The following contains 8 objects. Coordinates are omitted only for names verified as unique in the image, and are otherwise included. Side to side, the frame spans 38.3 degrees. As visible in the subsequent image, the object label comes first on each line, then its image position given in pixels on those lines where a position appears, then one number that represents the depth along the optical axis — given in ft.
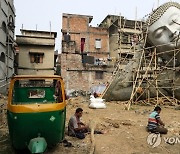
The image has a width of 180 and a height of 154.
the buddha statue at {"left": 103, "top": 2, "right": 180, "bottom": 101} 43.42
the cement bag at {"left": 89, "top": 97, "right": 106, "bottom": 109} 39.99
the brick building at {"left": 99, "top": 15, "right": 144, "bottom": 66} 105.19
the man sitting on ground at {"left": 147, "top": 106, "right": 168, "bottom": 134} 23.15
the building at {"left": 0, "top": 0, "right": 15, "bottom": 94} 60.18
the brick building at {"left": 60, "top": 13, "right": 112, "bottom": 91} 90.48
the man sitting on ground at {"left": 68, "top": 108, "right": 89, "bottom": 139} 21.81
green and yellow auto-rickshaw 15.67
